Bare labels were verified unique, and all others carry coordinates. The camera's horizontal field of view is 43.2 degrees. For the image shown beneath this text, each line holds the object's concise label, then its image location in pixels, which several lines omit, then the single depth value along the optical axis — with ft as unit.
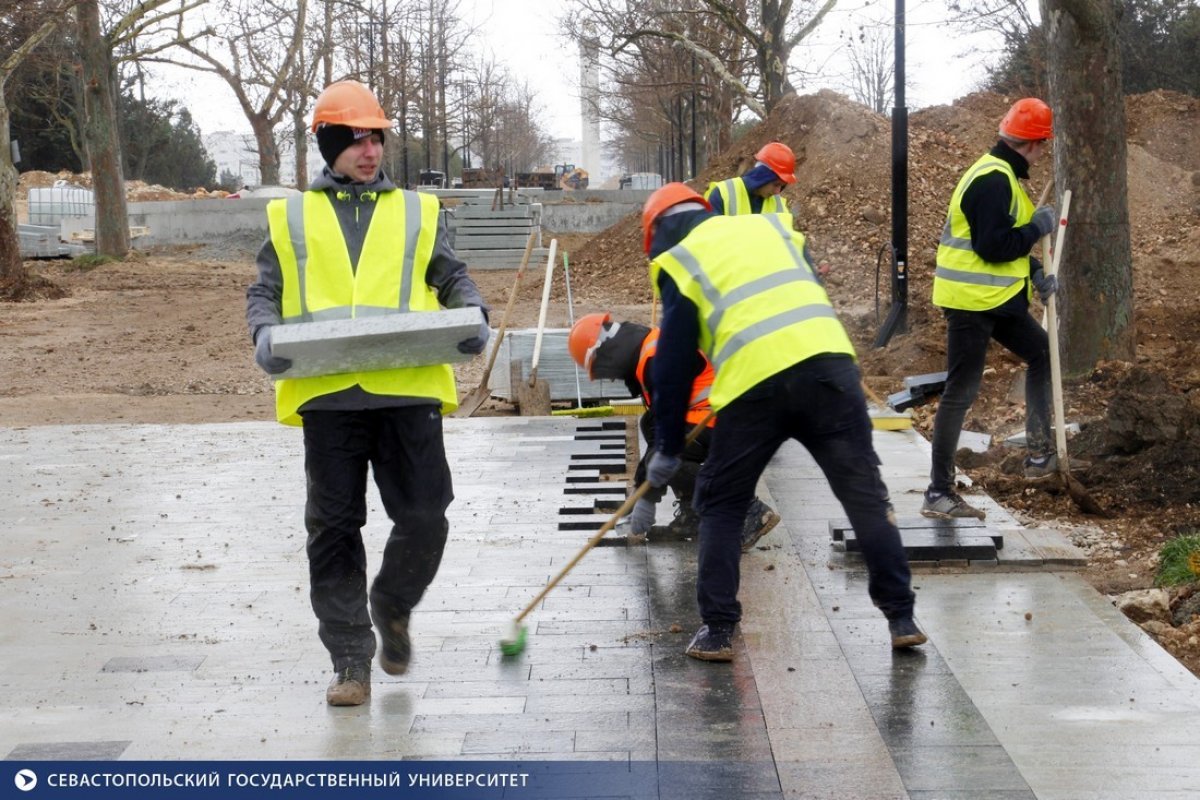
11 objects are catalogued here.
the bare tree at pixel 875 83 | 172.24
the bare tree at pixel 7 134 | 86.38
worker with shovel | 22.98
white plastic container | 147.74
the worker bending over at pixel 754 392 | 15.96
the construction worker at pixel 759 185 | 29.66
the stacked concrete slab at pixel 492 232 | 120.37
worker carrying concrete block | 15.44
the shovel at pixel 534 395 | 40.63
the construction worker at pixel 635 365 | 21.93
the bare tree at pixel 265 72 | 131.64
